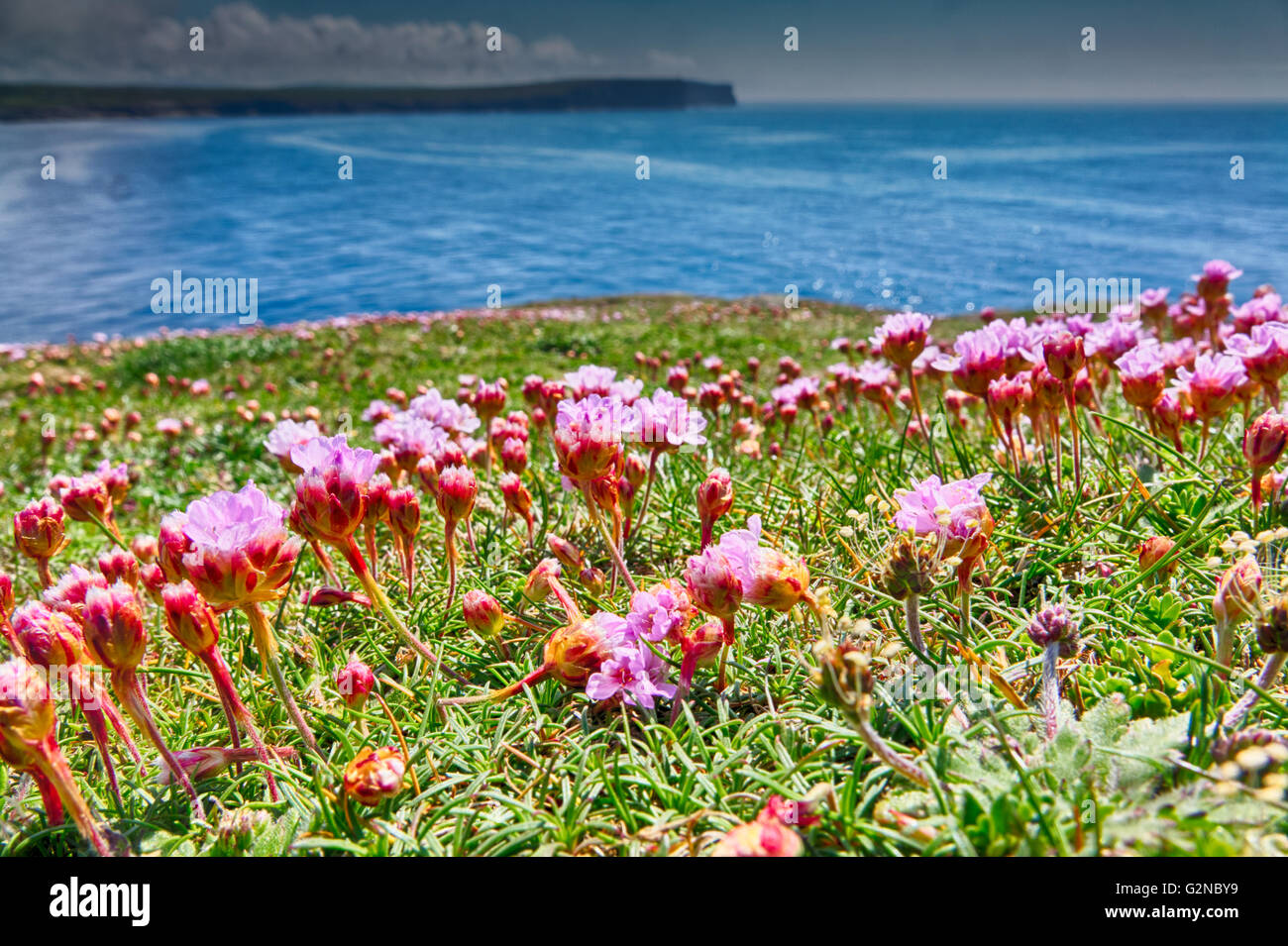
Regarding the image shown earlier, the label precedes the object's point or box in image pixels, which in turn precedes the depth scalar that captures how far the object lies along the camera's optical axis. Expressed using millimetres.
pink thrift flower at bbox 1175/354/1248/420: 249
